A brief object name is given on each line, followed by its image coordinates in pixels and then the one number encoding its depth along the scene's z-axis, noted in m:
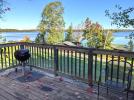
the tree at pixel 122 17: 2.68
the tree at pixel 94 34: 11.35
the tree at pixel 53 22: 8.42
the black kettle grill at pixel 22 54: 3.00
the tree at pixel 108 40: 11.54
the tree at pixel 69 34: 12.08
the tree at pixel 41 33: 8.89
